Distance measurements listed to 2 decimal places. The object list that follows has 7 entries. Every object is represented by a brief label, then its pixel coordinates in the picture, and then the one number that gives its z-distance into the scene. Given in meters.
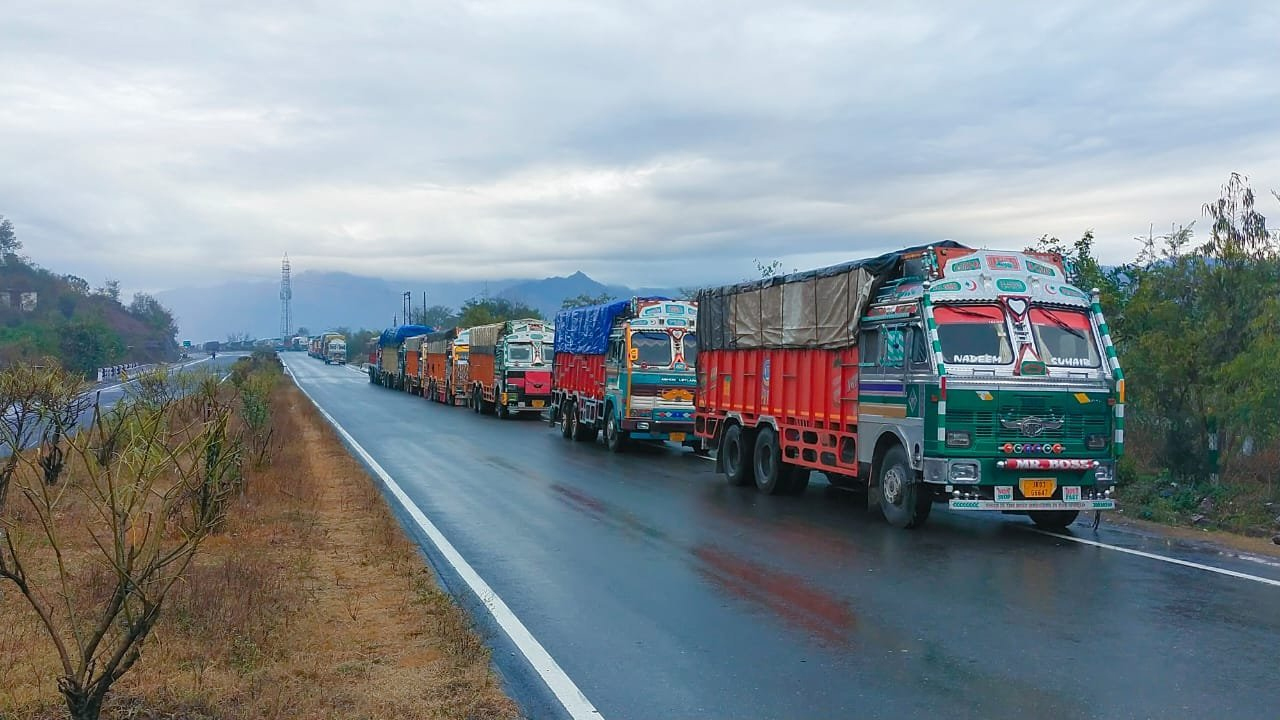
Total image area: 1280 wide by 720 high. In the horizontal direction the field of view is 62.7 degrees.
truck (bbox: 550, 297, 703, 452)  22.47
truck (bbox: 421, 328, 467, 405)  44.08
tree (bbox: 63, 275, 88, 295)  121.12
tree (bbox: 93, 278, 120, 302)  135.62
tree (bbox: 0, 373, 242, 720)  5.36
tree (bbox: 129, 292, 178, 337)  144.38
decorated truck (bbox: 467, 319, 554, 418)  34.97
